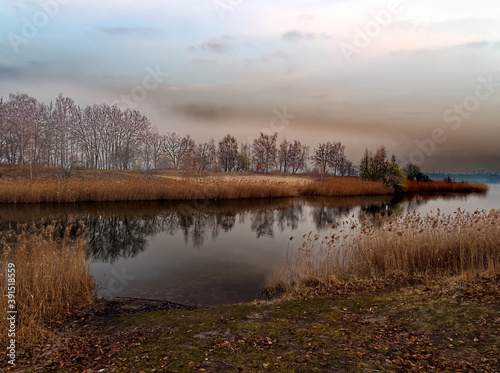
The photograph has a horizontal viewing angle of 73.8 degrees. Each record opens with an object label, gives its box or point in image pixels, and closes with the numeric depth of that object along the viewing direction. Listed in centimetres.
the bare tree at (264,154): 7200
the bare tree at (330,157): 7038
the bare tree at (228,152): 6875
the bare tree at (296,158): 7719
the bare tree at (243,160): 7552
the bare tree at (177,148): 6384
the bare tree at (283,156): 7738
